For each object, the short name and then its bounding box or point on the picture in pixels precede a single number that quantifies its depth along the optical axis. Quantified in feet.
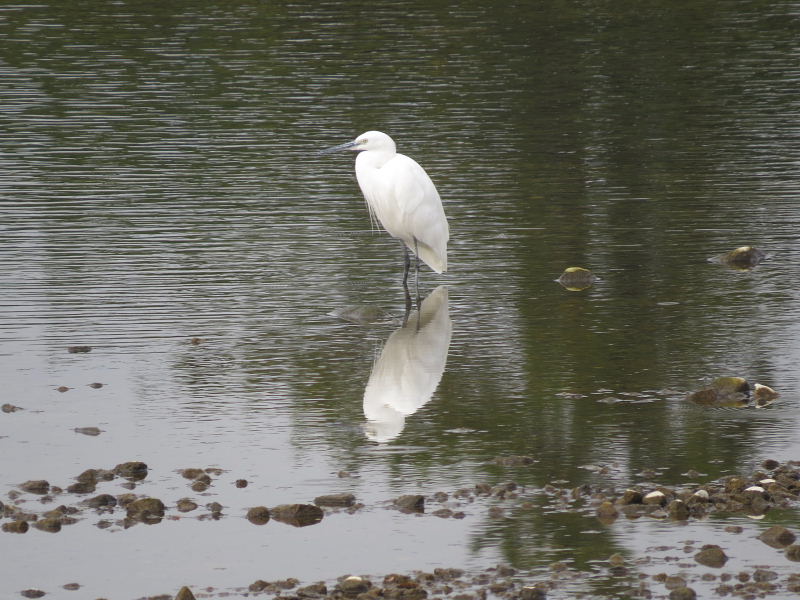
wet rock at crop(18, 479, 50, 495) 55.26
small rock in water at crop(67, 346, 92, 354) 75.00
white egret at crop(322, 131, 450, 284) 89.71
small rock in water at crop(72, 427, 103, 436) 62.39
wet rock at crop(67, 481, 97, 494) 55.16
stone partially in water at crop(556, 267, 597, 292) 88.84
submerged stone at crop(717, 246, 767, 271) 94.22
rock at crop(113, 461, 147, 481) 56.59
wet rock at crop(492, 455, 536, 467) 57.16
